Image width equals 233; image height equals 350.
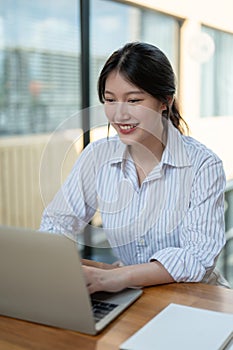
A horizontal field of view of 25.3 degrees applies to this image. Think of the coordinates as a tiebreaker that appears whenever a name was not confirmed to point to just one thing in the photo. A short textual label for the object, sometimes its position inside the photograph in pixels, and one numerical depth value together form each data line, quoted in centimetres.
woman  153
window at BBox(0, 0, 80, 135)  293
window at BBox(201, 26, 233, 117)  297
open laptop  102
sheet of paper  98
